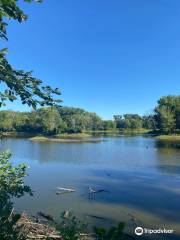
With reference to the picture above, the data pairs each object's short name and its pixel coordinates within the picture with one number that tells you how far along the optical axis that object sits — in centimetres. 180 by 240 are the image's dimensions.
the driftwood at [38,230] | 485
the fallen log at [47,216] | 842
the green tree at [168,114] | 6868
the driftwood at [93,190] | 1195
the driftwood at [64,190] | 1217
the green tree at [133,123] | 11106
